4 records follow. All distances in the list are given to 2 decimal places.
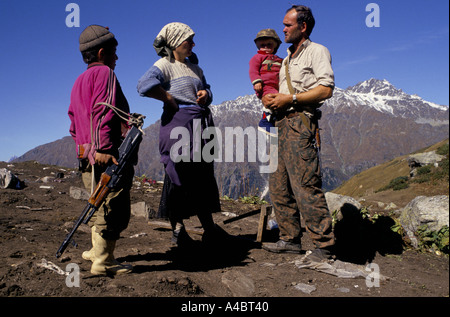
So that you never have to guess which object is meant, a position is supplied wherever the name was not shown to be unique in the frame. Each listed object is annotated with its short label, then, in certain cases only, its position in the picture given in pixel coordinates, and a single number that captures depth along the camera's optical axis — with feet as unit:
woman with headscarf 14.42
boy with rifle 11.43
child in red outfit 16.05
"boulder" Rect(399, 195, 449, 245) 20.07
